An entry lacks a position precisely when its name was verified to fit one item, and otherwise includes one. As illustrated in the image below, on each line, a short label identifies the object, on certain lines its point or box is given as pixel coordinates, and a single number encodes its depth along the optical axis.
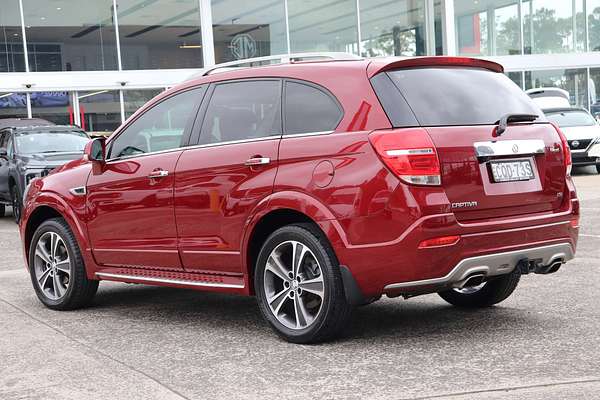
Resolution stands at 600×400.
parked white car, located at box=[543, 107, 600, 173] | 20.12
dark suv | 15.16
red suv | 5.00
